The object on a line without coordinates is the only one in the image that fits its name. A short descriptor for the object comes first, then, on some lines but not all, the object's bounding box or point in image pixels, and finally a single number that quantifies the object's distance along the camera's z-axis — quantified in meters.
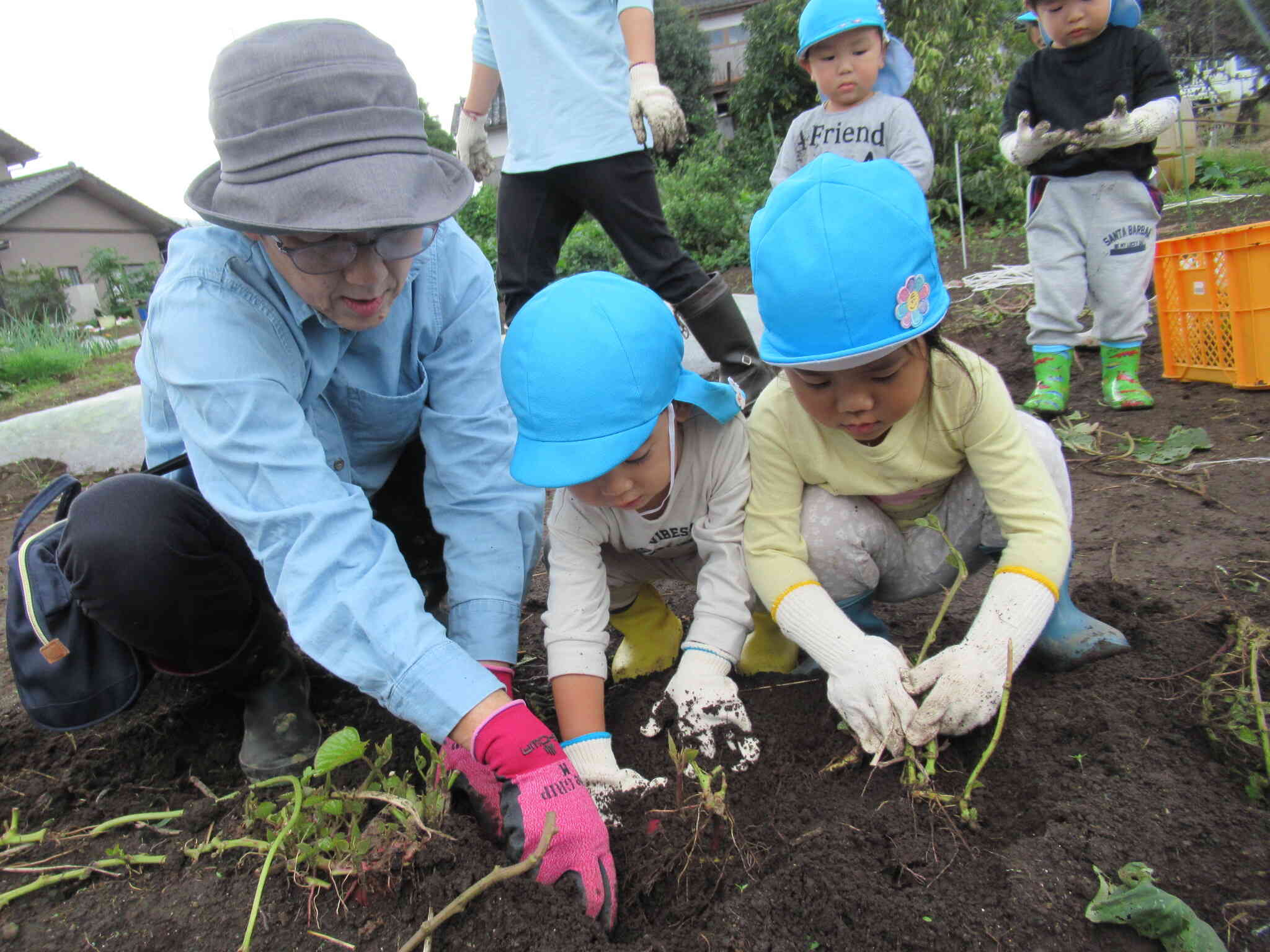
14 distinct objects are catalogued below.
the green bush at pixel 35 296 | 15.84
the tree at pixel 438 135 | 22.62
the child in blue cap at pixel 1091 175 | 3.09
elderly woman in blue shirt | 1.28
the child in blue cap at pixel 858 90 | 3.25
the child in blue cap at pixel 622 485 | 1.44
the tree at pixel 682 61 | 17.72
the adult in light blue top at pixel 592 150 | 2.78
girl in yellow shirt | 1.31
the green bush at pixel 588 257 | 9.34
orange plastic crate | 3.02
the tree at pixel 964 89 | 8.25
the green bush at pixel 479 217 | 14.62
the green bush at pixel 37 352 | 8.21
